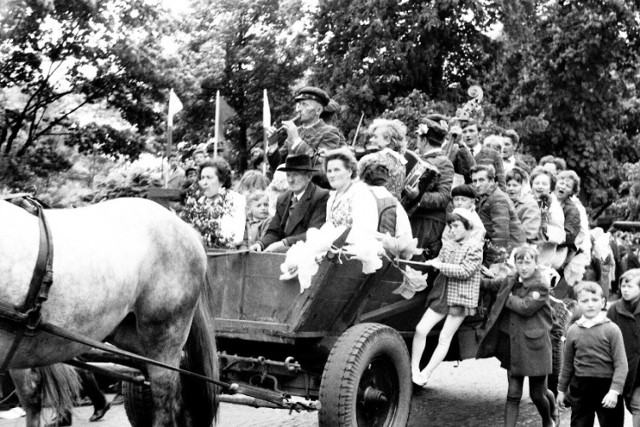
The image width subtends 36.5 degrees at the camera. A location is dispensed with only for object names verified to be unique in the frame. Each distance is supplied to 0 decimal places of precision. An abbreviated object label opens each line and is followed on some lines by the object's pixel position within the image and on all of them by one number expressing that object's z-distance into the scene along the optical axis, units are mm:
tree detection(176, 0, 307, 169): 27250
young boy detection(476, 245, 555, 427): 6973
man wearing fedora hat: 6961
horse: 4645
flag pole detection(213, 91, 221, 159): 10497
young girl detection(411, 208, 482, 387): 7078
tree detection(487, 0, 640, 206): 23812
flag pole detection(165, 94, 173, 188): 9078
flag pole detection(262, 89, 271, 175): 10438
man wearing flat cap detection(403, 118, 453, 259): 7520
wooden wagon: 6051
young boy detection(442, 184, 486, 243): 7508
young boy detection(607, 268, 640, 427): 6645
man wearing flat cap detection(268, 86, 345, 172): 7883
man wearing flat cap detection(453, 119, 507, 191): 9250
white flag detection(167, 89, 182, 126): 11175
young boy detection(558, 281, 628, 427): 6465
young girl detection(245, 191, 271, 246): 8086
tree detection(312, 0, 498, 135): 22438
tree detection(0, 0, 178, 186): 14969
